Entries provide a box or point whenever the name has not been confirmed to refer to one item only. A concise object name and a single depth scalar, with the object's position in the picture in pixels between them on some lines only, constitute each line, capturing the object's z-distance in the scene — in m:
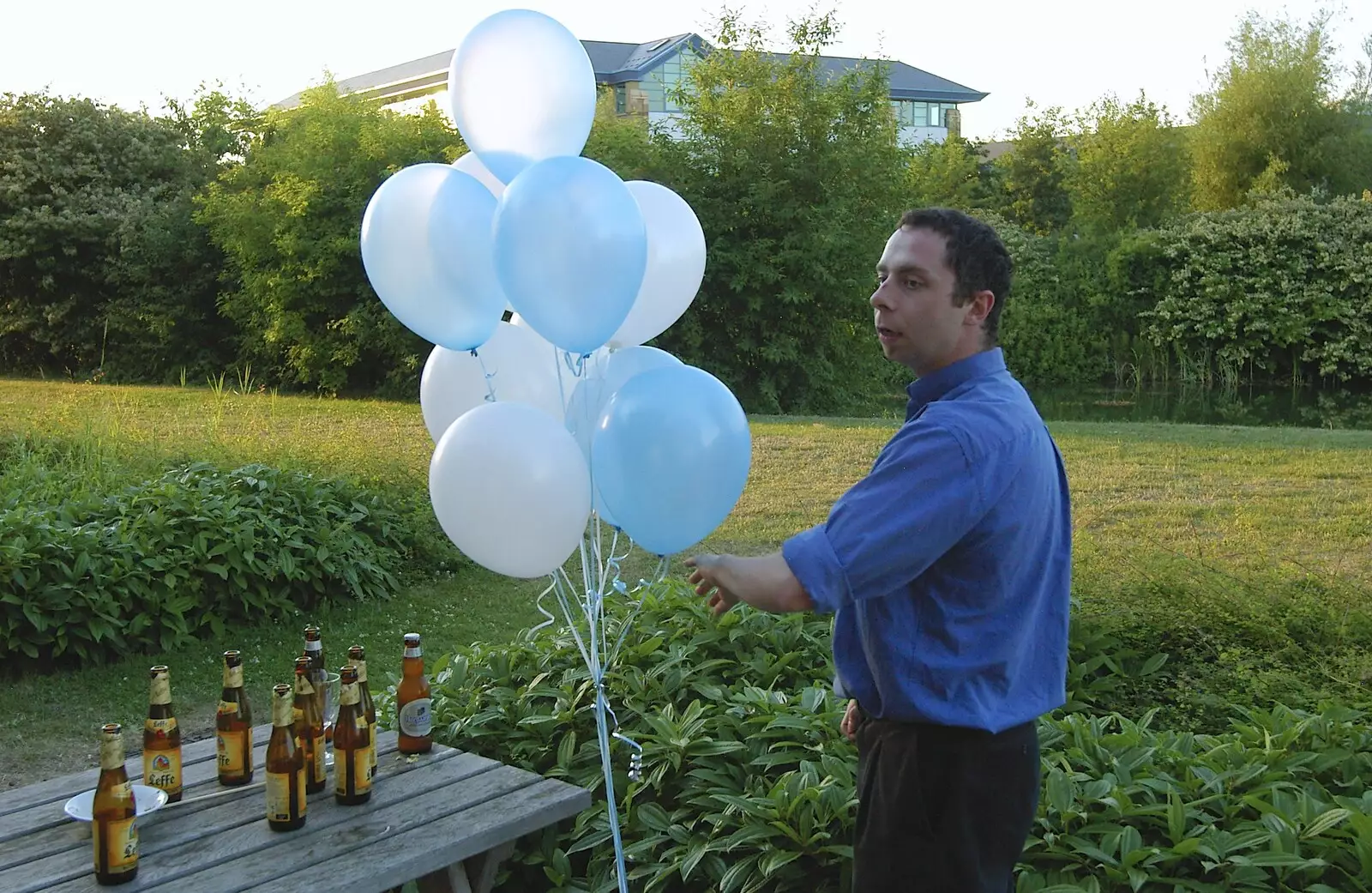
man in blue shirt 1.84
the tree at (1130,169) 24.95
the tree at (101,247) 18.14
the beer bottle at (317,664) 2.79
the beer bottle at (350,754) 2.59
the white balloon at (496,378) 3.16
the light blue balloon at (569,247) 2.60
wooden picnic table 2.28
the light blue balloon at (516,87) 2.95
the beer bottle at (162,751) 2.58
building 42.53
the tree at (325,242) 15.05
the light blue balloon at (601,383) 2.93
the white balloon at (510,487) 2.63
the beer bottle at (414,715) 2.97
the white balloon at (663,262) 3.11
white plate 2.48
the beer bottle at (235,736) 2.65
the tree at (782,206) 15.23
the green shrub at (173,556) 5.30
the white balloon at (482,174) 3.15
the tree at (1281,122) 26.33
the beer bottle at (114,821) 2.21
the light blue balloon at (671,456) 2.54
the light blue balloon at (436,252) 2.86
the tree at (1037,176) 28.41
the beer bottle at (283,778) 2.45
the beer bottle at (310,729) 2.62
